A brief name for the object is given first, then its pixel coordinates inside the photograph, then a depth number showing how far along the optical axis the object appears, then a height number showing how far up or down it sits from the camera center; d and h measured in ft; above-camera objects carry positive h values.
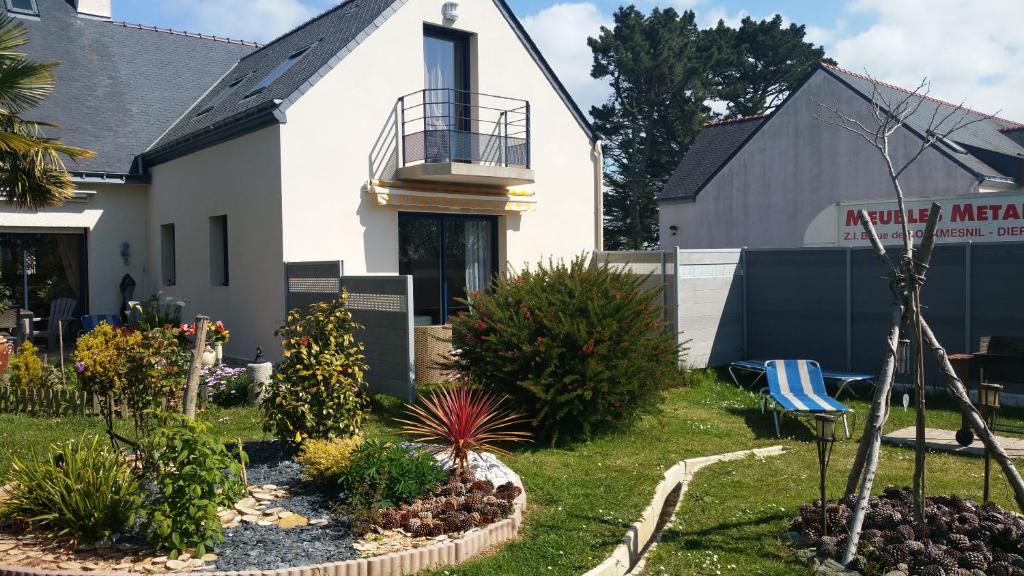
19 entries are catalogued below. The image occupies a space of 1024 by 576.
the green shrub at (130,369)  25.54 -2.77
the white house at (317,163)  47.24 +7.06
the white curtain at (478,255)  54.95 +1.29
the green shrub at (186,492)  17.83 -4.60
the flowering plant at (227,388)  37.93 -5.08
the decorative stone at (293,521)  20.27 -6.00
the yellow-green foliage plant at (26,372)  37.89 -4.23
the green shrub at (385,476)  21.12 -5.23
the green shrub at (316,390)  25.34 -3.49
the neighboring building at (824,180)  64.80 +8.30
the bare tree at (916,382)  18.86 -2.66
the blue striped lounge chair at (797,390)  34.91 -5.33
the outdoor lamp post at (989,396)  24.82 -3.86
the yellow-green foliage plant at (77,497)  18.63 -4.96
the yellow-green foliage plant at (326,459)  22.61 -5.02
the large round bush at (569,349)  31.17 -2.91
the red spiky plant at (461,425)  23.88 -4.45
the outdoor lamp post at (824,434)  19.77 -3.93
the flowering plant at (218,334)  39.78 -2.70
